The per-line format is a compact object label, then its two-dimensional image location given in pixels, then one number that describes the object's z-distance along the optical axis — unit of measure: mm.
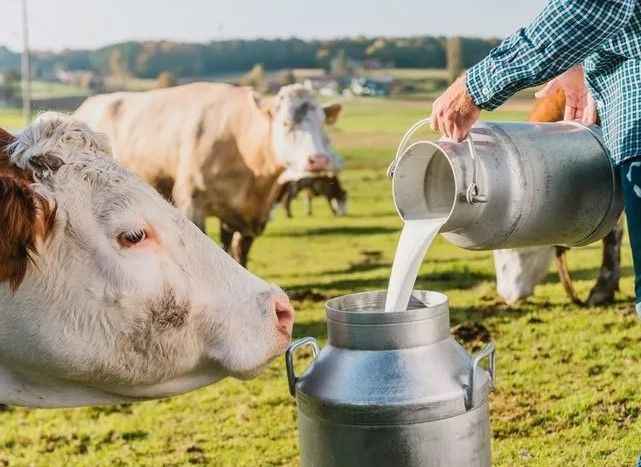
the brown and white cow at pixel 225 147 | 8727
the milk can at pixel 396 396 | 2447
